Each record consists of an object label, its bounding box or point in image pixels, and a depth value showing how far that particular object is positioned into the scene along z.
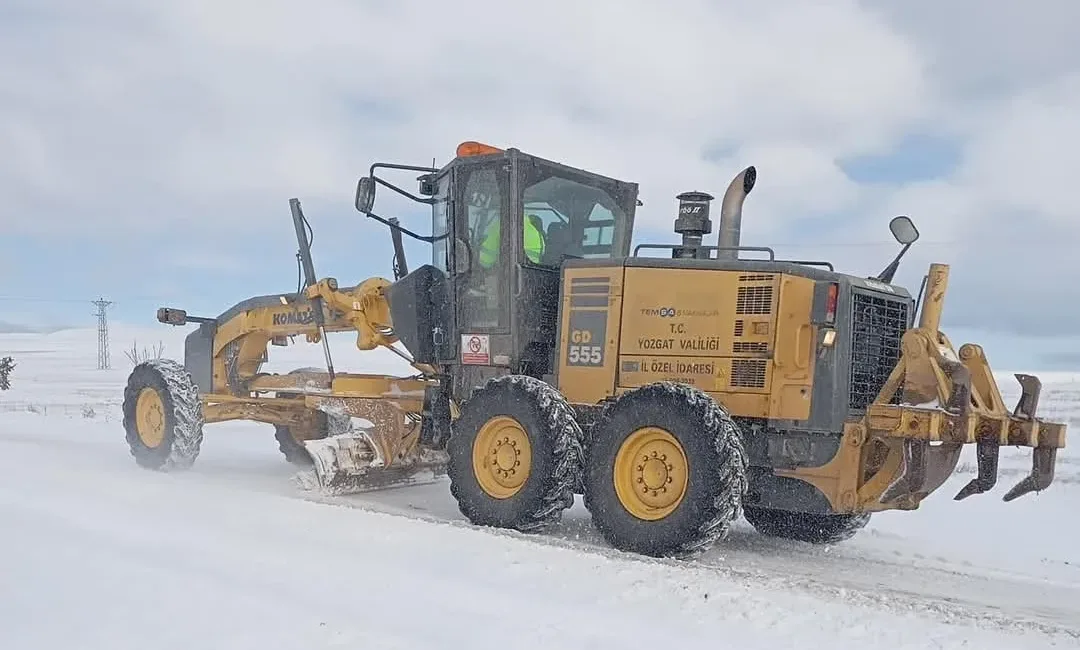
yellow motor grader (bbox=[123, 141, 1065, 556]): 6.13
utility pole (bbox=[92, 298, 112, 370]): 58.09
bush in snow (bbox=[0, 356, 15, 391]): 30.27
